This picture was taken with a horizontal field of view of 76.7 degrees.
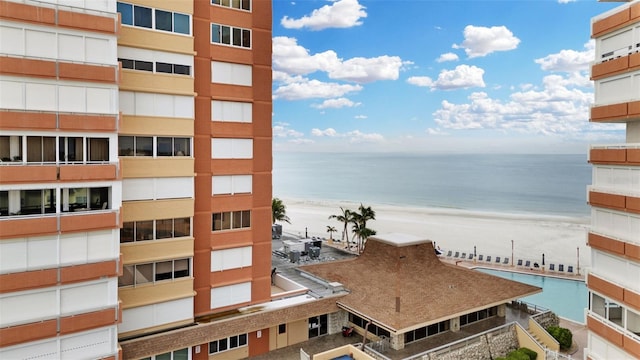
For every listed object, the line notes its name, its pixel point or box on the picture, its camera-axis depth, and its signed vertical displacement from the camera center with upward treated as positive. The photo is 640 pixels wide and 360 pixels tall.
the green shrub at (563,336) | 28.45 -11.60
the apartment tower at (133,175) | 17.20 -0.19
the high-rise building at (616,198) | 17.30 -1.16
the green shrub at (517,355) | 25.25 -11.56
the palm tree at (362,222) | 51.50 -6.62
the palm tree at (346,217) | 54.91 -6.24
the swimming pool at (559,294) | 37.99 -12.83
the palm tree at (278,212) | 59.22 -5.89
